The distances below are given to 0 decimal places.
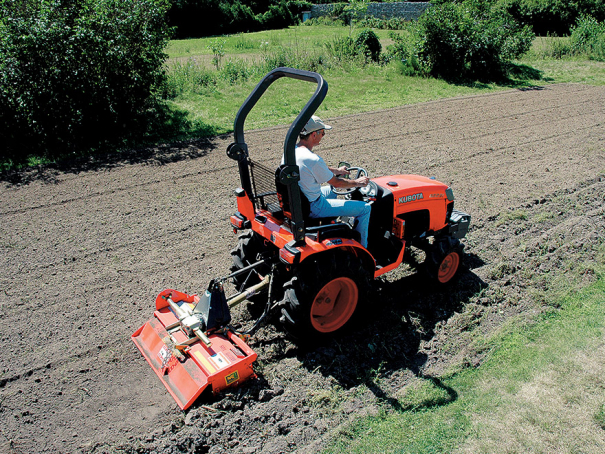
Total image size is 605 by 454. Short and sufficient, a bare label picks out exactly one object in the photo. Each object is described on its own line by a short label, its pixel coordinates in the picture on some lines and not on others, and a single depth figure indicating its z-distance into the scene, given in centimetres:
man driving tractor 421
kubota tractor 403
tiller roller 396
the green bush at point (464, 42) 1700
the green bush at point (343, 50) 1800
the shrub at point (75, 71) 945
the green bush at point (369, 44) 1878
